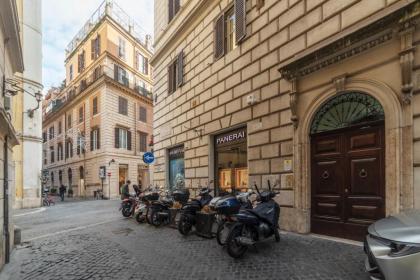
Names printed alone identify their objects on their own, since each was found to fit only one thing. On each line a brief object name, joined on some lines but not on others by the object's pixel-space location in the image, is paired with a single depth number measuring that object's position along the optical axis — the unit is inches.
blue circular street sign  537.1
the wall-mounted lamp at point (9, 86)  264.2
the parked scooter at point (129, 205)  462.6
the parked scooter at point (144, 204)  389.7
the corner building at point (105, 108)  1147.3
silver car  113.0
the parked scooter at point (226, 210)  234.4
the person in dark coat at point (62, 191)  1078.7
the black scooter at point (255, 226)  211.6
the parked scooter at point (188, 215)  298.4
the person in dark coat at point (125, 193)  479.6
